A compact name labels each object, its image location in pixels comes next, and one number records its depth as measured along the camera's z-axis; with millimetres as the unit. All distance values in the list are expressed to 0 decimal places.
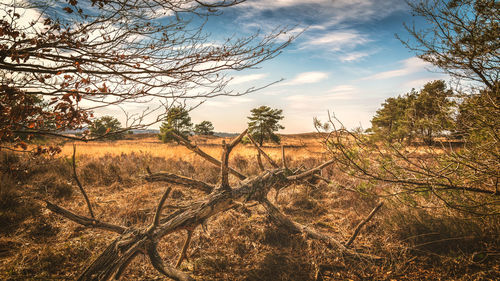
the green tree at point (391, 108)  25188
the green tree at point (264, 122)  29078
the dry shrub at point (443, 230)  3182
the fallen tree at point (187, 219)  2074
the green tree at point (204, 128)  43731
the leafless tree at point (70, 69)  2572
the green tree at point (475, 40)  3172
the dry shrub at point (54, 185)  5453
